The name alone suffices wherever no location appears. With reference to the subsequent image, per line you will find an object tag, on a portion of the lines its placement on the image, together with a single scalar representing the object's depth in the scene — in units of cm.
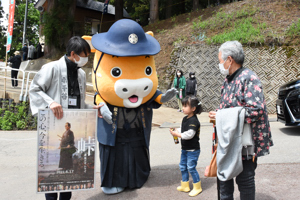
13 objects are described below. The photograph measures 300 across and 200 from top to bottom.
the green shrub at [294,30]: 1237
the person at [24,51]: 2200
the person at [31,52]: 2075
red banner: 1180
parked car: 694
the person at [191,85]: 1177
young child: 386
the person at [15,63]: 1370
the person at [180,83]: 1187
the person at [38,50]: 2101
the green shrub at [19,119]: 945
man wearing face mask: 315
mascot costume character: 392
